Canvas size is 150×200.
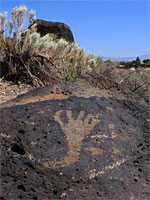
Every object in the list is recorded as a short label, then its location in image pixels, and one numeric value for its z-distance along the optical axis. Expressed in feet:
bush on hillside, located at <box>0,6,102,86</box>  16.72
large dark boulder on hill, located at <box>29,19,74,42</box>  41.09
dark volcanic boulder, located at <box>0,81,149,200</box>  5.84
